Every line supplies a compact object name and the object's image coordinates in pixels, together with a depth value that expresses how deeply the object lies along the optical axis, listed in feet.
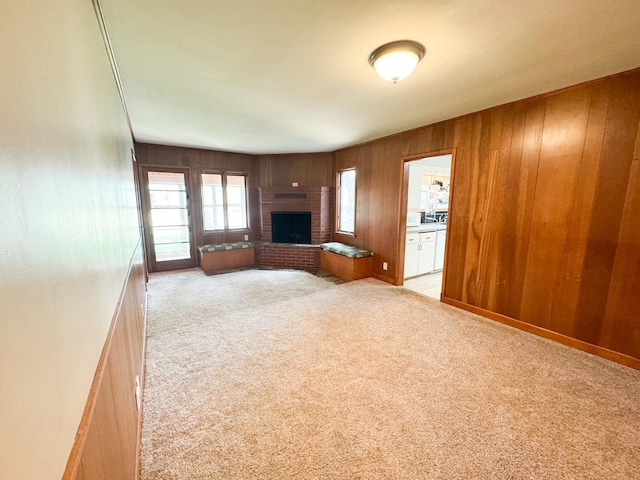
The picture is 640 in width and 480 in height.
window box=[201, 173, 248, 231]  18.43
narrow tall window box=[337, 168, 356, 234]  17.70
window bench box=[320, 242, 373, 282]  15.34
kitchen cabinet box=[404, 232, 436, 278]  15.39
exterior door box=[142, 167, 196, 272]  16.38
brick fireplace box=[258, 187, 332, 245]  18.56
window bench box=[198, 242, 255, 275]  17.34
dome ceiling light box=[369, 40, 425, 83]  5.95
